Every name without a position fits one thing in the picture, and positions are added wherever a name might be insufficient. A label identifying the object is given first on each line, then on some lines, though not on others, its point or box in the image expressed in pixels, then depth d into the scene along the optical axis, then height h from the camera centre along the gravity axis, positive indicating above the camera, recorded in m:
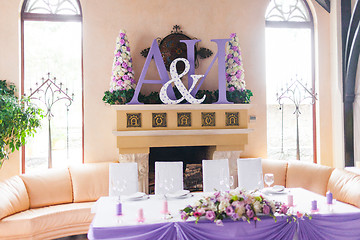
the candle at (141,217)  2.60 -0.74
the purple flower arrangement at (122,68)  4.80 +0.85
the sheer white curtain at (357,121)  5.34 +0.01
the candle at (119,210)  2.70 -0.70
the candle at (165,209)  2.71 -0.70
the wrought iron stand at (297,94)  5.71 +0.50
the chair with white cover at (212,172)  4.03 -0.60
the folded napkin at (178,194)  3.24 -0.70
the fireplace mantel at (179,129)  4.75 -0.07
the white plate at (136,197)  3.23 -0.72
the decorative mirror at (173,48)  5.29 +1.25
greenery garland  4.82 +0.43
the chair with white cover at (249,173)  4.08 -0.63
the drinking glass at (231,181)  2.95 -0.52
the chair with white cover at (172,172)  3.96 -0.59
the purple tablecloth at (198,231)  2.52 -0.84
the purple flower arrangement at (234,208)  2.47 -0.66
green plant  4.25 +0.09
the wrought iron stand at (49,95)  5.09 +0.49
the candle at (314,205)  2.78 -0.71
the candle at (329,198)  2.95 -0.69
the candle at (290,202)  2.84 -0.69
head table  2.52 -0.82
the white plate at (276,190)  3.41 -0.71
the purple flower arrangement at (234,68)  5.07 +0.87
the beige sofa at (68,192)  3.91 -0.92
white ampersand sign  4.77 +0.53
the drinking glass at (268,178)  3.08 -0.52
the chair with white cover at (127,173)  3.85 -0.57
